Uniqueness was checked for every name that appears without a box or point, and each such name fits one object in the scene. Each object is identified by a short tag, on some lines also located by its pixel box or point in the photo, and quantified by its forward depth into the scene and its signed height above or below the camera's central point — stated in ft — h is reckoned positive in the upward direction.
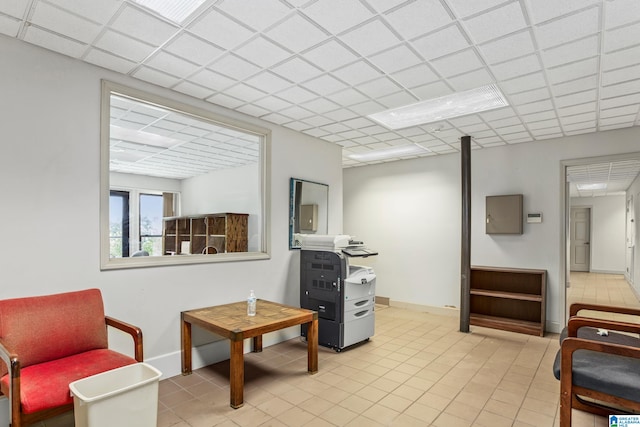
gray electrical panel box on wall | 16.42 -0.01
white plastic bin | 6.16 -3.50
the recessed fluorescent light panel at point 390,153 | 18.11 +3.34
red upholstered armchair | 6.15 -2.94
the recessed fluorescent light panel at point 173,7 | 6.76 +4.07
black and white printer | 12.79 -2.88
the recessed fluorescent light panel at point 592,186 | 27.42 +2.28
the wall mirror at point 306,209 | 14.97 +0.20
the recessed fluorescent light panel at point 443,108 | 11.27 +3.81
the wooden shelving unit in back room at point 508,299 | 15.52 -4.08
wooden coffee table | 8.92 -3.17
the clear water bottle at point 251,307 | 10.81 -2.91
